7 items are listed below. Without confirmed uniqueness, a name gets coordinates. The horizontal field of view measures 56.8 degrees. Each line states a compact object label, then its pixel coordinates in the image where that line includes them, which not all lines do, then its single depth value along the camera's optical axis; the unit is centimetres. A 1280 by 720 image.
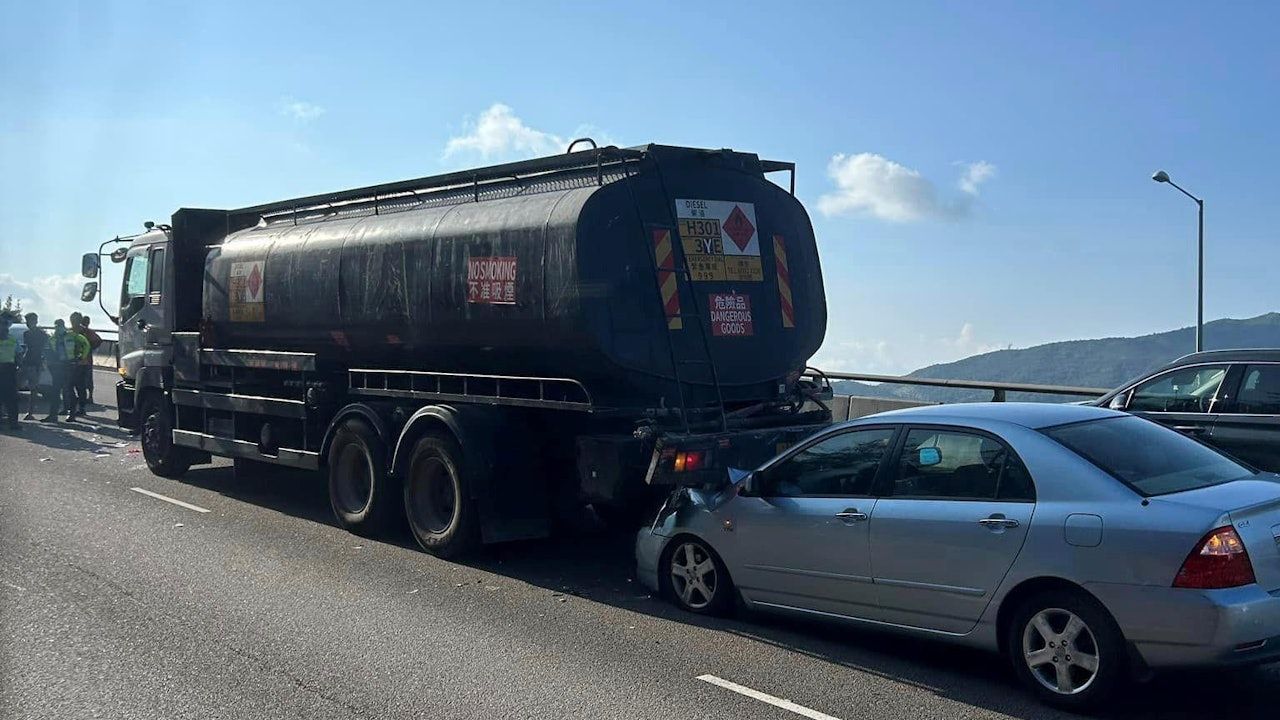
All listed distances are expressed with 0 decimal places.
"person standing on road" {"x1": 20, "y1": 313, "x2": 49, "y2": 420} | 2206
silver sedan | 529
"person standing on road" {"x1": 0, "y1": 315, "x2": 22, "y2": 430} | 2047
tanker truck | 864
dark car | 949
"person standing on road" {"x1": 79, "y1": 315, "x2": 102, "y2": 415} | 2175
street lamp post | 3056
